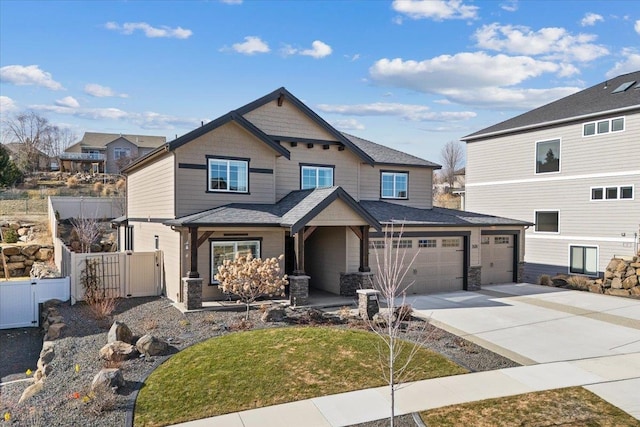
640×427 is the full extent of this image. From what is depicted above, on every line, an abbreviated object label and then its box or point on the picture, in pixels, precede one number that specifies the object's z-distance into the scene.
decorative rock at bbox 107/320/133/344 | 10.28
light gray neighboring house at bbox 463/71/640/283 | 21.47
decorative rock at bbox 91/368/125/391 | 7.66
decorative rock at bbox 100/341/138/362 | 9.27
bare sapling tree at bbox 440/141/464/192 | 76.44
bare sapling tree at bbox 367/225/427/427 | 6.81
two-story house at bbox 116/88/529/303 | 15.24
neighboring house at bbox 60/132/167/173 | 54.41
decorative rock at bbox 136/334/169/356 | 9.59
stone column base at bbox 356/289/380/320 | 13.00
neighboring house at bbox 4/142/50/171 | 53.11
